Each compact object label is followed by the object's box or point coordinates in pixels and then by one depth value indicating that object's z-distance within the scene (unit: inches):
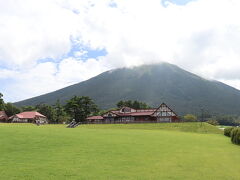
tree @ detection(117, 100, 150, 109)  3233.6
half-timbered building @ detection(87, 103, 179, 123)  2366.6
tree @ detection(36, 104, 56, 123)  3182.3
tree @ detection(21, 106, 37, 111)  3512.3
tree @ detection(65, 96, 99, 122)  2588.9
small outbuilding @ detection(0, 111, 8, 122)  2900.2
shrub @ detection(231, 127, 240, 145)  751.2
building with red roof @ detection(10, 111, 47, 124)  2874.5
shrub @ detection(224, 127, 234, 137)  1153.0
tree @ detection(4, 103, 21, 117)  3119.0
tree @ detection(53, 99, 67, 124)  2999.3
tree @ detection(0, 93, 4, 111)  2455.6
